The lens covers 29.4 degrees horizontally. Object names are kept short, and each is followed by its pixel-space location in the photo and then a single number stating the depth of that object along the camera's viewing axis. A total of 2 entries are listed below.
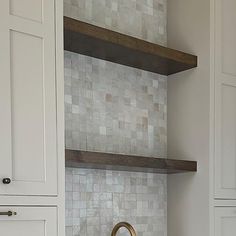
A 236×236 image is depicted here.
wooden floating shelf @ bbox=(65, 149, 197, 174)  1.96
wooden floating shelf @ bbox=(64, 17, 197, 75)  2.03
